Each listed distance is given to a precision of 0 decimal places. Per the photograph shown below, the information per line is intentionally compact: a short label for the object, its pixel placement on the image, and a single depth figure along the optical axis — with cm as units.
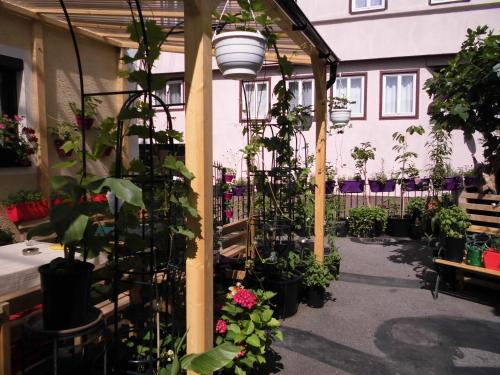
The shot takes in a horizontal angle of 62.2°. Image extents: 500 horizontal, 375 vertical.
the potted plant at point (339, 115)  636
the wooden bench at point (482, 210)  555
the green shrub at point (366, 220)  904
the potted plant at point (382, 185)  1032
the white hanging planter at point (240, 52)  260
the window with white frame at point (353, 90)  1273
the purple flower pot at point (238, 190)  925
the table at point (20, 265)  314
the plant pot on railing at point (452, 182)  1024
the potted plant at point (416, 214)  895
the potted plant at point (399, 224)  910
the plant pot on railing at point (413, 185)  1004
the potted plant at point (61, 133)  554
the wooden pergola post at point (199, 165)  237
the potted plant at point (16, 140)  479
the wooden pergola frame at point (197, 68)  239
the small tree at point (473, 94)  502
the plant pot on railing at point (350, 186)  1044
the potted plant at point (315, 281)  481
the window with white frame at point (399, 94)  1225
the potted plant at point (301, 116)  458
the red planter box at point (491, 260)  487
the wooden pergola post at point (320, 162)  535
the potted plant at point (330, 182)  983
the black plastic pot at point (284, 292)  445
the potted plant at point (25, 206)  484
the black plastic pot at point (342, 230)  916
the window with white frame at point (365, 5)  1220
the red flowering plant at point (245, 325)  295
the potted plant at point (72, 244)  179
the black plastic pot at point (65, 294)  200
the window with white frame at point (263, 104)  1346
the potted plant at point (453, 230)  521
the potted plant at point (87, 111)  589
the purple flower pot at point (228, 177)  776
